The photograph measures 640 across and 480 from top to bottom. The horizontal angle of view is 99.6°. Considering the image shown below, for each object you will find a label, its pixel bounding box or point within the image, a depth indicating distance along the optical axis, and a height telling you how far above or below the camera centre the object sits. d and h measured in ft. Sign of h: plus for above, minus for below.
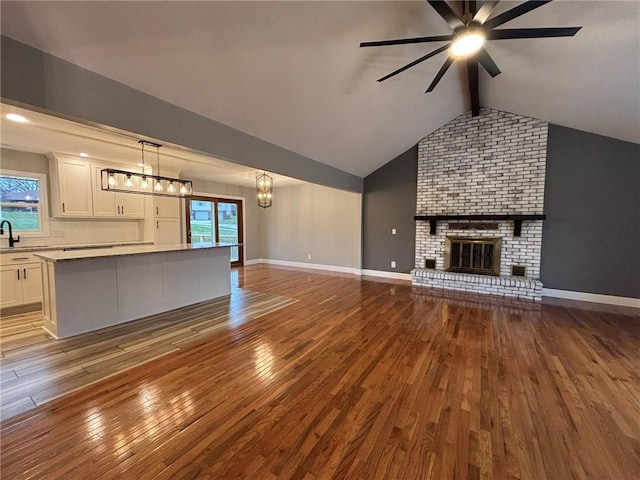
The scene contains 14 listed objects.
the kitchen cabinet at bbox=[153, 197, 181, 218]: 18.71 +1.28
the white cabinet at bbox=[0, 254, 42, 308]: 12.63 -2.77
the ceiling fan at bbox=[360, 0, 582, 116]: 6.69 +5.41
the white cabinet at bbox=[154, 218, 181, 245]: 18.84 -0.45
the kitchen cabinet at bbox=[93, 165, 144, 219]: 16.18 +1.35
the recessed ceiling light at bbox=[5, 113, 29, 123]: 9.64 +3.86
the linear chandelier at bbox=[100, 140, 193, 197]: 11.79 +2.05
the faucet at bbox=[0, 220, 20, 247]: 13.57 -0.41
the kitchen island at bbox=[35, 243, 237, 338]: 10.07 -2.59
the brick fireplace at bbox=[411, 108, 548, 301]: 16.42 +1.65
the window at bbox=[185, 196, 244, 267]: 23.88 +0.37
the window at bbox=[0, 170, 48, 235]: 14.03 +1.18
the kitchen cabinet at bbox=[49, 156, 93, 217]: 14.79 +2.07
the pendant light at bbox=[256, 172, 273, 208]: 18.49 +2.53
